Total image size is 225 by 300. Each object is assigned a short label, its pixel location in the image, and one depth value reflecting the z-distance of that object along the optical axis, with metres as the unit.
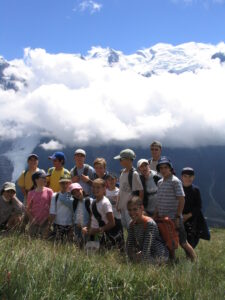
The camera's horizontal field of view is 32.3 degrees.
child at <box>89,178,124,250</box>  7.71
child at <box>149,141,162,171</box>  9.29
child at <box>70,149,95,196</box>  9.26
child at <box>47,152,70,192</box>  9.43
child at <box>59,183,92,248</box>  7.87
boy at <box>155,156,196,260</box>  7.45
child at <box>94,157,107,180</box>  9.07
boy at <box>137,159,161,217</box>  8.41
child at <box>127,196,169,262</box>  6.66
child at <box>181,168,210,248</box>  7.97
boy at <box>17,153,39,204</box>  9.77
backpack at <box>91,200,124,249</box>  7.77
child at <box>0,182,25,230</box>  8.71
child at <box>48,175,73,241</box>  8.41
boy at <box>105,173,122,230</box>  9.11
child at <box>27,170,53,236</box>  8.58
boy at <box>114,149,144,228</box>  8.40
